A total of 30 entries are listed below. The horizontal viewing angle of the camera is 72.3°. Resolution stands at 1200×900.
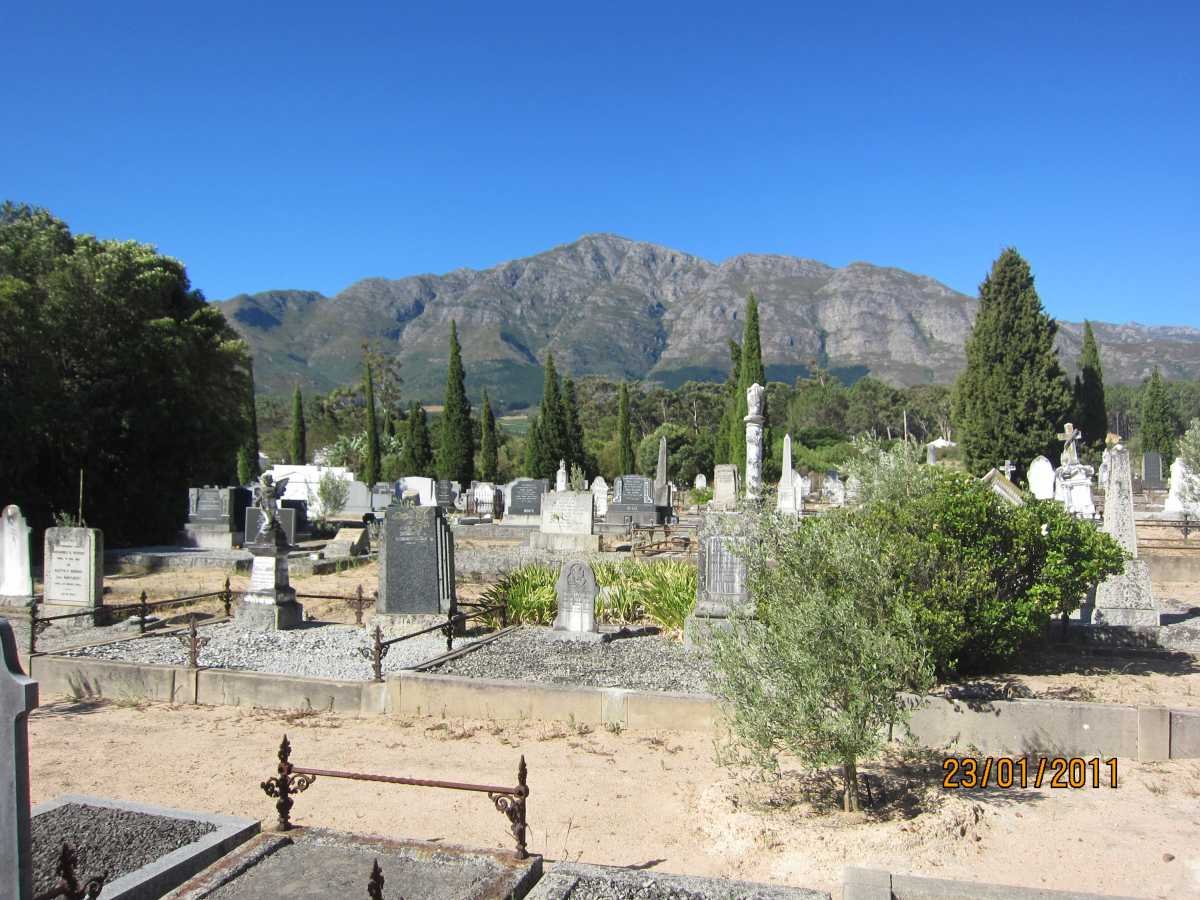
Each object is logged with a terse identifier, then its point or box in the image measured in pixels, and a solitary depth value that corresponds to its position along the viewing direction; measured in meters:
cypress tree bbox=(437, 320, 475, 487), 46.09
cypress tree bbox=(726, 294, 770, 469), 42.41
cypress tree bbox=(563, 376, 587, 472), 48.62
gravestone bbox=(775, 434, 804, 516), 28.03
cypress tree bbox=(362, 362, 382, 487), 50.09
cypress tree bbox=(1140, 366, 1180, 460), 51.56
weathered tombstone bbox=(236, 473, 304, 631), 12.91
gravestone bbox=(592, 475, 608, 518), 29.78
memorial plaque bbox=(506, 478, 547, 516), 30.53
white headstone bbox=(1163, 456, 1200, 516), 25.92
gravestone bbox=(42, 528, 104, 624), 13.67
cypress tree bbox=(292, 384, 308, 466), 61.81
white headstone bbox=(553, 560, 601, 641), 11.91
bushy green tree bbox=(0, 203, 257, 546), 21.50
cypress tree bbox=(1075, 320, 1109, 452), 42.03
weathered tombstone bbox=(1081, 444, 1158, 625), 11.35
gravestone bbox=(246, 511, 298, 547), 22.66
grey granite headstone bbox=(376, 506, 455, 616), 12.76
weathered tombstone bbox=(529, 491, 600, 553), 21.98
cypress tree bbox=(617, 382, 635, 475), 52.16
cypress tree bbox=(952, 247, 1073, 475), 35.97
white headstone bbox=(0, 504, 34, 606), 14.45
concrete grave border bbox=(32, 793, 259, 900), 4.29
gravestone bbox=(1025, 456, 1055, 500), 27.20
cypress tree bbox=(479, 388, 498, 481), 49.81
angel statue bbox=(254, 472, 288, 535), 13.34
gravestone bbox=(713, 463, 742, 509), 32.87
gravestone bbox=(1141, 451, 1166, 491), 38.56
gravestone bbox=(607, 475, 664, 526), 27.72
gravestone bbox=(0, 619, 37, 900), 3.32
